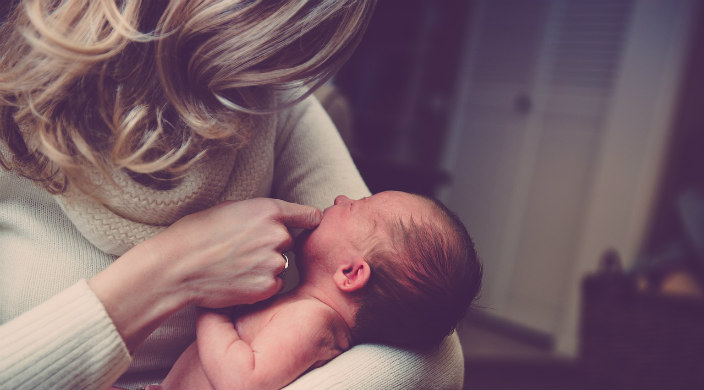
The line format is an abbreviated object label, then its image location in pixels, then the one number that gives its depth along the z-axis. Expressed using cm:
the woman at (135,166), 63
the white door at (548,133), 260
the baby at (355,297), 73
